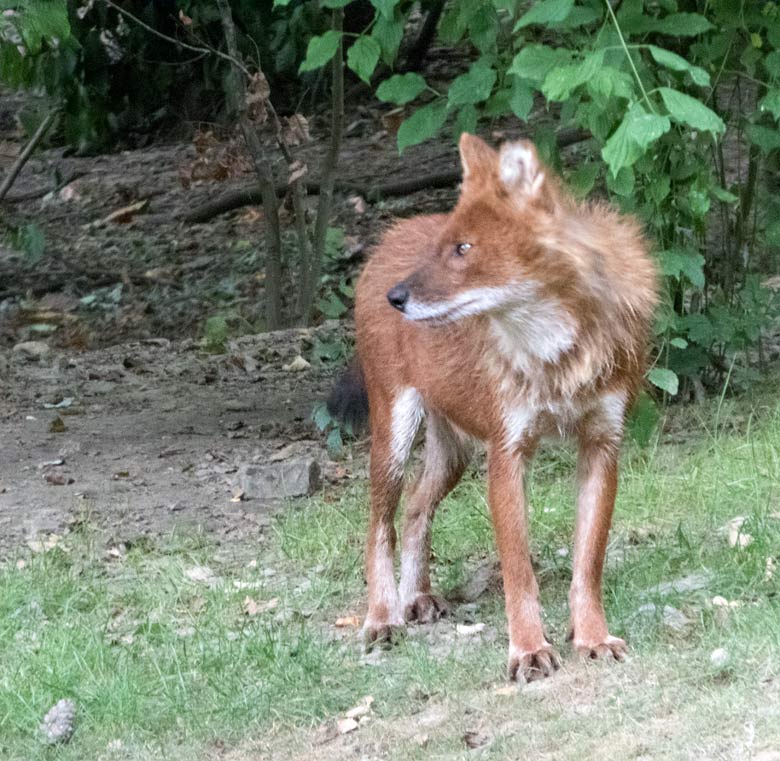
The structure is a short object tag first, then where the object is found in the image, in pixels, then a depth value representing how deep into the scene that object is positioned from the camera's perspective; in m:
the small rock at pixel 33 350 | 18.89
